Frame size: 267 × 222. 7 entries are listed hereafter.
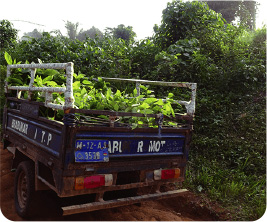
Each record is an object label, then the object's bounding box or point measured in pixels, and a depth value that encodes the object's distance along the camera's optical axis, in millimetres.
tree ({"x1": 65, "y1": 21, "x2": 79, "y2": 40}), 23331
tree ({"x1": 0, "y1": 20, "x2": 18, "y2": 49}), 12352
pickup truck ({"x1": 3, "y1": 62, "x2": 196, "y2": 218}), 2570
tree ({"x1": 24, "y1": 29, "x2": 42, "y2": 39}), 40375
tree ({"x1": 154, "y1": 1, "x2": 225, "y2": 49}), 7516
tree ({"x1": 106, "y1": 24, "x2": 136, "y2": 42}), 15953
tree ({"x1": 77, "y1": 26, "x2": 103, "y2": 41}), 30847
